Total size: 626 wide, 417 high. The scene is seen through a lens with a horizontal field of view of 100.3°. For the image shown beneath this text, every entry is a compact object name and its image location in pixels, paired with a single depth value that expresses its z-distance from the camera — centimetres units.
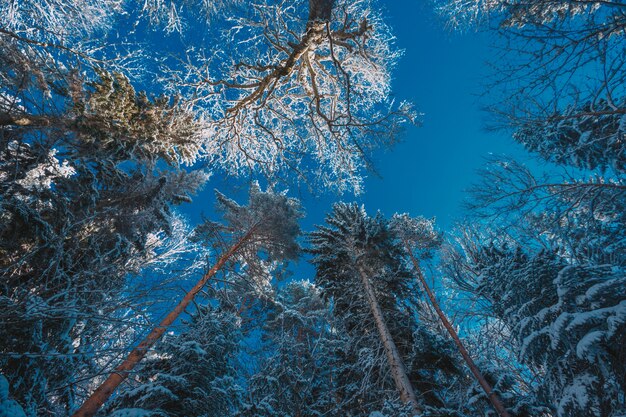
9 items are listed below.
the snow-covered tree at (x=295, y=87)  605
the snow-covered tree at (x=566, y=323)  412
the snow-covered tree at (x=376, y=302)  654
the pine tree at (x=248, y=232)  458
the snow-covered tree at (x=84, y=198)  301
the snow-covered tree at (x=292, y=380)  703
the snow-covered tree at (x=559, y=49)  324
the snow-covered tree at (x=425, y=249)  569
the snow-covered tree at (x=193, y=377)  595
